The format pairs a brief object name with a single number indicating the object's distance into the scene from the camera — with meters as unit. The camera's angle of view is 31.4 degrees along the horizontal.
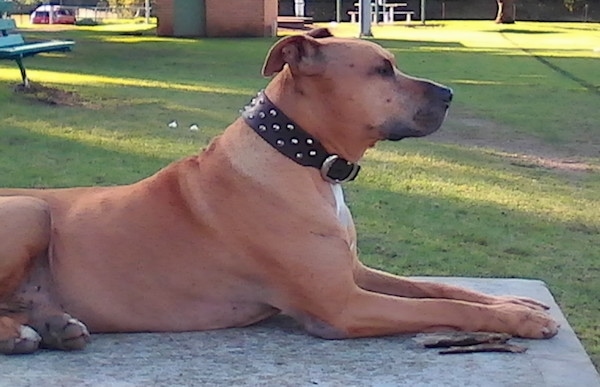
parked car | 50.92
